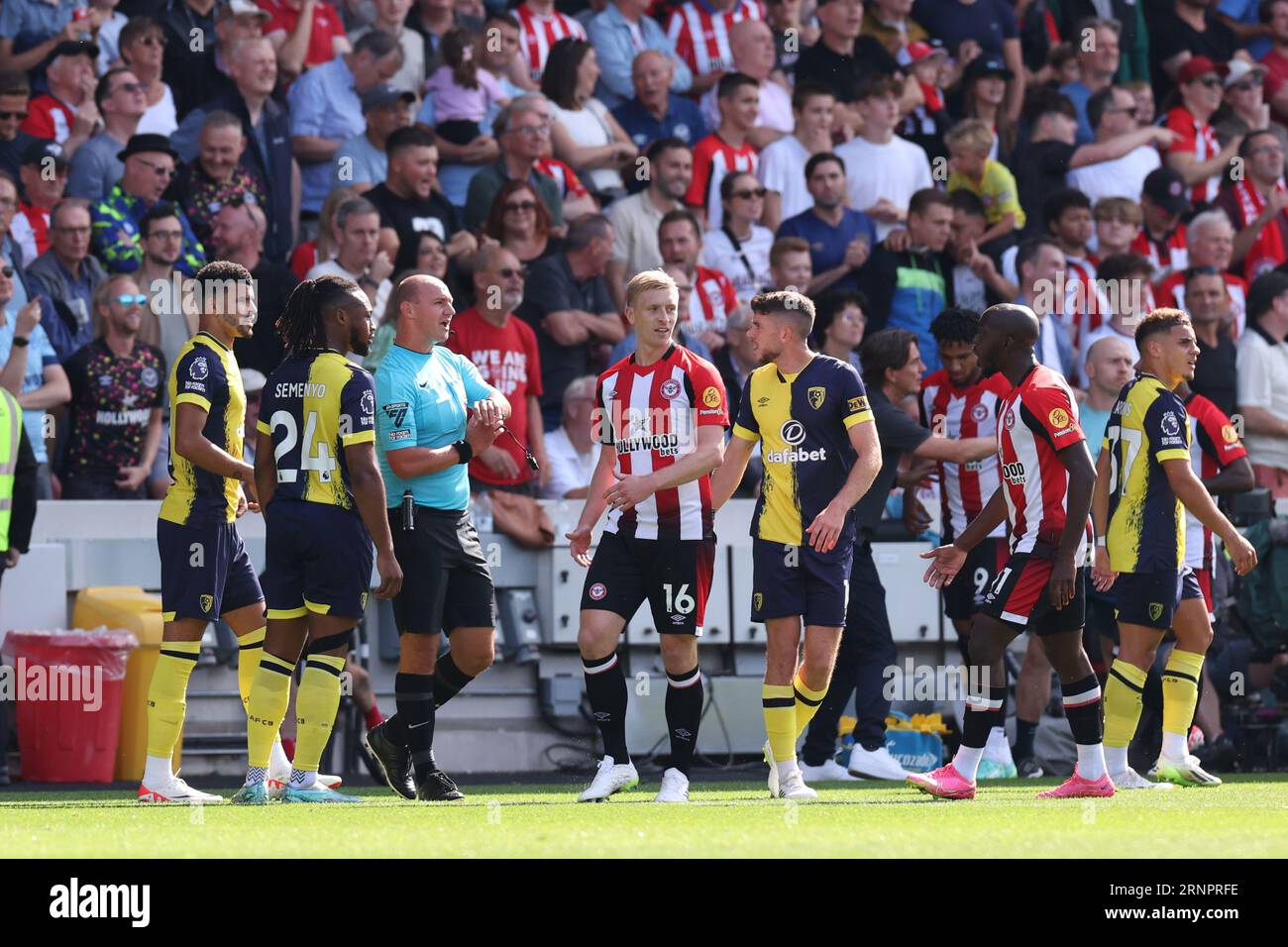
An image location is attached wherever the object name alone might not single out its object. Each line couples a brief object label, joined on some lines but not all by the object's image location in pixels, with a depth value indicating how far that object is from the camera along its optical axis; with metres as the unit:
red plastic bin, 11.97
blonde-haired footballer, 9.51
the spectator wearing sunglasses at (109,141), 13.97
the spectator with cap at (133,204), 13.56
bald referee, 9.34
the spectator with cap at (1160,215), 17.27
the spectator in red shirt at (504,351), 13.24
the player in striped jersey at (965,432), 12.27
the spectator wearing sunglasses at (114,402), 12.76
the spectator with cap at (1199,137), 18.33
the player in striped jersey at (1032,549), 9.32
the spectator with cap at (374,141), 14.74
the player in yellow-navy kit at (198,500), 9.80
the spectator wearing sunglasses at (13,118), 14.16
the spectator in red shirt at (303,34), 15.52
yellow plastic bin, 12.28
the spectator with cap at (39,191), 13.80
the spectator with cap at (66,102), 14.48
